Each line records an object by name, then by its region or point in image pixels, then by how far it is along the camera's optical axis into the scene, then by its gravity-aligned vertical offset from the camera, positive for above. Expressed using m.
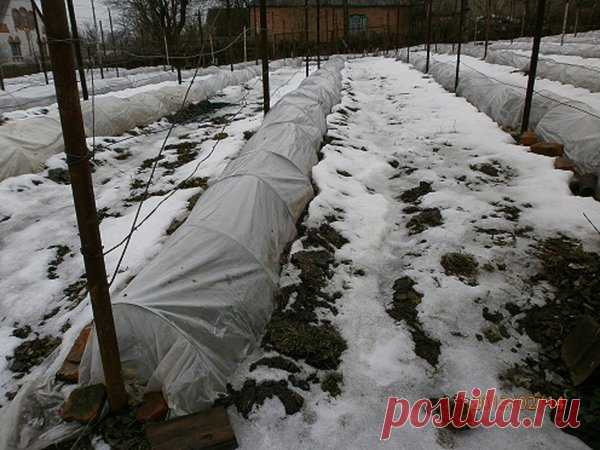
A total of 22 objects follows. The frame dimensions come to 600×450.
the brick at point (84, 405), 2.69 -1.95
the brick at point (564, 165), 6.15 -1.35
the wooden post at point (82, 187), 2.03 -0.54
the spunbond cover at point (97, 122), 7.65 -0.95
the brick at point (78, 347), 3.16 -1.91
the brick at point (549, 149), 6.70 -1.24
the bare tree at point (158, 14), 32.49 +4.66
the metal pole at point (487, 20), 19.27 +2.02
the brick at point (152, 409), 2.72 -2.00
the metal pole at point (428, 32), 17.42 +1.46
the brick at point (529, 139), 7.40 -1.19
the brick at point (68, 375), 3.04 -1.98
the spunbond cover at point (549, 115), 6.17 -0.83
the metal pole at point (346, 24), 37.62 +3.96
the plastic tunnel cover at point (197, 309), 2.78 -1.58
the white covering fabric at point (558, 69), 10.63 -0.10
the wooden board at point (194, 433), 2.56 -2.06
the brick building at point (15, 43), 32.84 +3.00
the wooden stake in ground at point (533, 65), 7.16 +0.02
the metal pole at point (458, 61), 12.12 +0.19
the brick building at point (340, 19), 38.56 +4.72
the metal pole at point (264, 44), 7.93 +0.51
